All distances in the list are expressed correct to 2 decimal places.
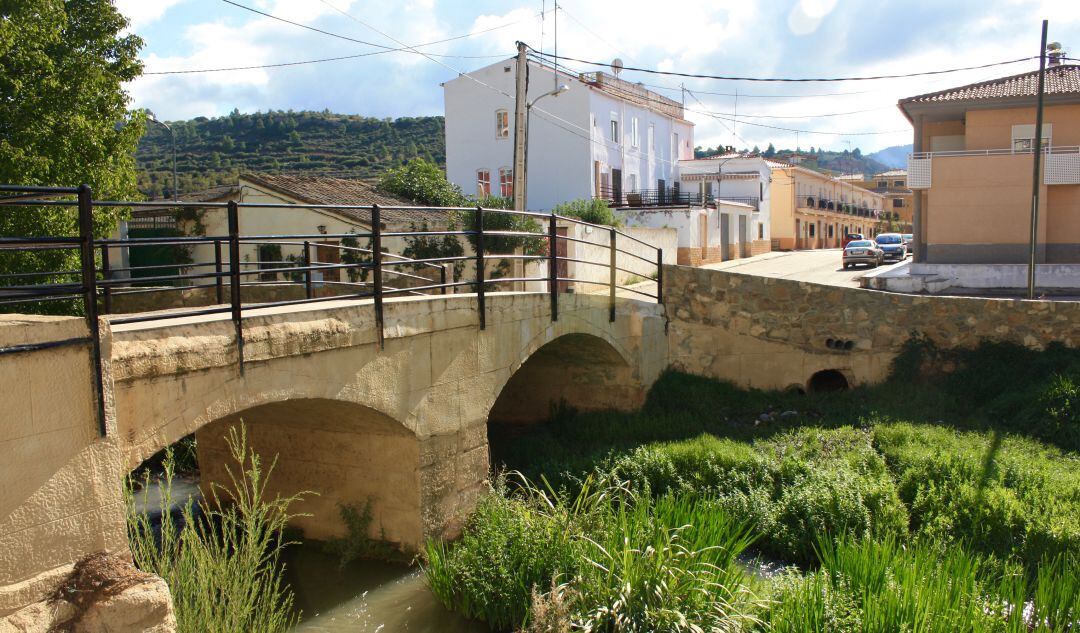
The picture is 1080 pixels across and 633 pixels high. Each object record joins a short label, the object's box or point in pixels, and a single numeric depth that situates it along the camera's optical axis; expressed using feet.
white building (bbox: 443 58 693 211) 117.91
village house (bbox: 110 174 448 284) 70.13
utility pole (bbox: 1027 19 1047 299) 64.75
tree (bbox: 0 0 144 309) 46.29
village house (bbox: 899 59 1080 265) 83.61
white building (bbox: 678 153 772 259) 148.15
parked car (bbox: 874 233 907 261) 125.90
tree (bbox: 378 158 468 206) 82.64
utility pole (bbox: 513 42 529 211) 61.52
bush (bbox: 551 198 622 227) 94.89
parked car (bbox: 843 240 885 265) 115.96
